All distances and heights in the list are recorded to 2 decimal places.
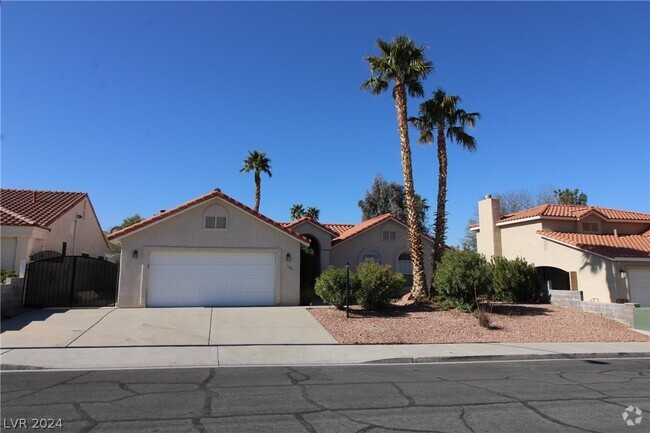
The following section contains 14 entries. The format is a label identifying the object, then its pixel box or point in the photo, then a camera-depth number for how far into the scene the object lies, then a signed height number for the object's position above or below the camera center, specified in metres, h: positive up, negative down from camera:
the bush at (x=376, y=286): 16.89 +0.08
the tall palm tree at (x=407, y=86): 19.73 +8.90
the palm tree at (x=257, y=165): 40.69 +10.81
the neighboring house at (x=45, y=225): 17.83 +2.90
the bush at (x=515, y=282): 22.28 +0.31
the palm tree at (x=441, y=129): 20.77 +7.47
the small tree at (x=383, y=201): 45.75 +8.75
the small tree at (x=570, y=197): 51.37 +10.20
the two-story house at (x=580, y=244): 21.16 +2.37
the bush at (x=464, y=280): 17.62 +0.32
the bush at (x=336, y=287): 16.78 +0.04
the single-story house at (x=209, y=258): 17.78 +1.20
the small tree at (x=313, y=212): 48.28 +7.92
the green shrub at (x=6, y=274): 15.98 +0.47
